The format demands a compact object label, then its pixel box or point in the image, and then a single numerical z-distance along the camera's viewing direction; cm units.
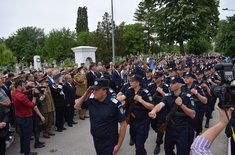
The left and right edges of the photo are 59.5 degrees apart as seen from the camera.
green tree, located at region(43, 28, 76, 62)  4060
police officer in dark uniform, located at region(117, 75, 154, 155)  433
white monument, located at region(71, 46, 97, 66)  1513
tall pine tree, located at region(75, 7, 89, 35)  5681
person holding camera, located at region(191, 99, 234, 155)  198
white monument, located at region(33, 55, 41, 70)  2484
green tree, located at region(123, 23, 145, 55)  4093
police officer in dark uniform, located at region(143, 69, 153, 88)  646
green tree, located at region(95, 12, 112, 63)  1991
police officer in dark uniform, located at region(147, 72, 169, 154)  525
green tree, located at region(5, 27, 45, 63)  5265
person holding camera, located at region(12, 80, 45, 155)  490
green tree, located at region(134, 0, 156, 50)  2794
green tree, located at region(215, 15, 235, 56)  1440
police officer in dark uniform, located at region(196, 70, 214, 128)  609
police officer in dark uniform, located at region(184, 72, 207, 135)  485
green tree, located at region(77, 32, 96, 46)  4405
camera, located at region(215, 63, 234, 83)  233
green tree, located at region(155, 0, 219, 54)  2505
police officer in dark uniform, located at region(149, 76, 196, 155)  398
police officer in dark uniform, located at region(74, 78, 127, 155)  329
